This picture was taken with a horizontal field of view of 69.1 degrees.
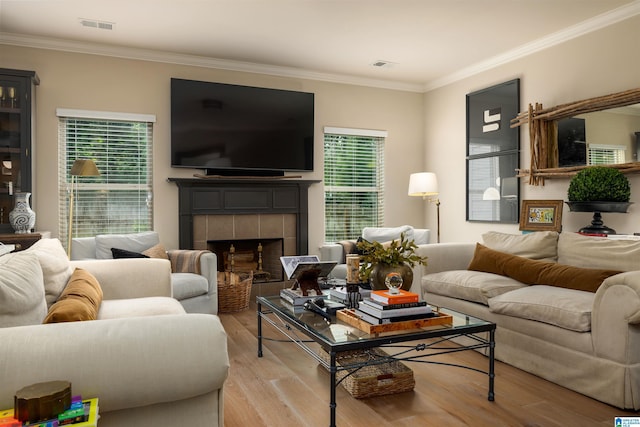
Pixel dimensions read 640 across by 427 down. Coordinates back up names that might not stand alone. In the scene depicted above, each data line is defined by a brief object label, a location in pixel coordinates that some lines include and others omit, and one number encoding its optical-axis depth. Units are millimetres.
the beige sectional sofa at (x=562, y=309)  2283
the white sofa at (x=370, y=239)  5023
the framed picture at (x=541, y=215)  4219
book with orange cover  2227
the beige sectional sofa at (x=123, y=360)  1303
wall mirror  3783
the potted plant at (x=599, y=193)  3549
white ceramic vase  3959
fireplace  4898
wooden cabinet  4070
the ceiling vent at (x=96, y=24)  4008
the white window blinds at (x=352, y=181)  5758
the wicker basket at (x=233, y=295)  4414
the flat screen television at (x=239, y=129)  4887
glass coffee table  1996
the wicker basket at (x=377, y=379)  2436
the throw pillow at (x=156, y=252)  4039
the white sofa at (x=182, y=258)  3887
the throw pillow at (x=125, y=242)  4008
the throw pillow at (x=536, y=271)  2838
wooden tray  2166
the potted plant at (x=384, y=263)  2668
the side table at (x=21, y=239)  3846
